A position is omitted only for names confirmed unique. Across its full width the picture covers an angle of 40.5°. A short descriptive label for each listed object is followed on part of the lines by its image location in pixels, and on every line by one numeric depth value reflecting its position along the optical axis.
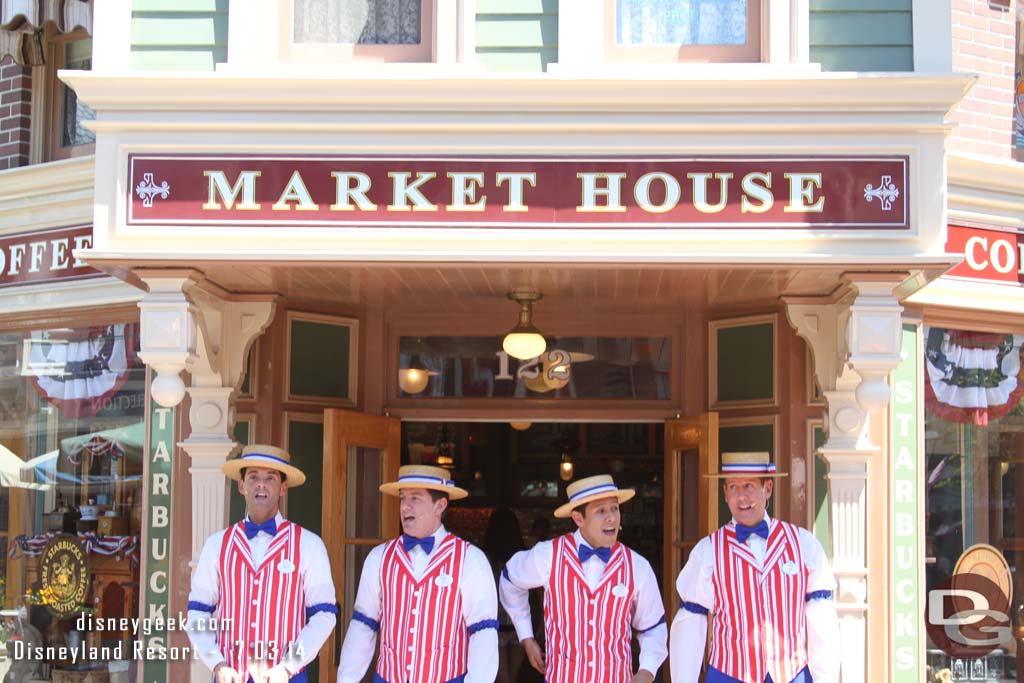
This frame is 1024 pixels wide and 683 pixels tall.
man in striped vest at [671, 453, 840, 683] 6.39
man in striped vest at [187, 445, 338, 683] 6.45
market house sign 6.72
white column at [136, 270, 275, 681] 7.46
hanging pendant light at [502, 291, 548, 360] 7.95
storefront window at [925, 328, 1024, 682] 8.09
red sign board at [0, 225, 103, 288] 8.59
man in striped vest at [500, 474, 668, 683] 6.55
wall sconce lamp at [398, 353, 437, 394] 8.80
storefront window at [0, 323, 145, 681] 8.51
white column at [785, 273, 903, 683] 6.72
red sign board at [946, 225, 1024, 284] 8.15
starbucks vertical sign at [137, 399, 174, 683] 8.19
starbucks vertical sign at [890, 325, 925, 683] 7.82
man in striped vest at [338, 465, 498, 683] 6.45
